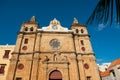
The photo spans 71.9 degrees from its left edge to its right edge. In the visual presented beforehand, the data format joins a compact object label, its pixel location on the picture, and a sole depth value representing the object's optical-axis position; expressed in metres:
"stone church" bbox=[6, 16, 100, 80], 14.21
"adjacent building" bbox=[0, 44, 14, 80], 15.12
